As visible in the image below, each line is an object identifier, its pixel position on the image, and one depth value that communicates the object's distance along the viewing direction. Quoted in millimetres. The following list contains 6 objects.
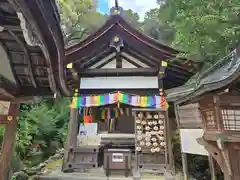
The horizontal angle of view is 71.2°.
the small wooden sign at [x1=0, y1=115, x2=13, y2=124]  3205
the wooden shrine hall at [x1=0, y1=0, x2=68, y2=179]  1462
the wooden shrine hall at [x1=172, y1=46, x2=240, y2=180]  2330
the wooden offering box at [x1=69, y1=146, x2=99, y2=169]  5948
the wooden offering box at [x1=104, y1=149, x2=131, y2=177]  5434
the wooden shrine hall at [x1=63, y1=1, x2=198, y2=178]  5942
